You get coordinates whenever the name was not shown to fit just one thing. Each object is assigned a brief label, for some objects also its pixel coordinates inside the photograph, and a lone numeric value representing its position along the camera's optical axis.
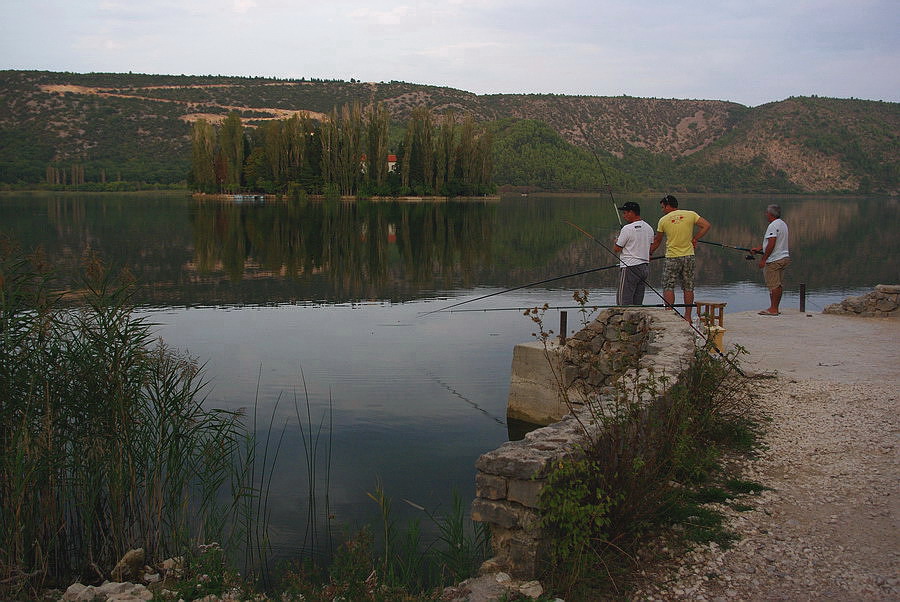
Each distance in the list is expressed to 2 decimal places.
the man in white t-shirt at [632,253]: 9.99
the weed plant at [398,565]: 4.12
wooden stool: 9.91
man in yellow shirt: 10.45
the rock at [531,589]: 3.94
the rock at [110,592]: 4.25
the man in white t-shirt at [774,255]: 12.25
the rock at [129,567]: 4.92
